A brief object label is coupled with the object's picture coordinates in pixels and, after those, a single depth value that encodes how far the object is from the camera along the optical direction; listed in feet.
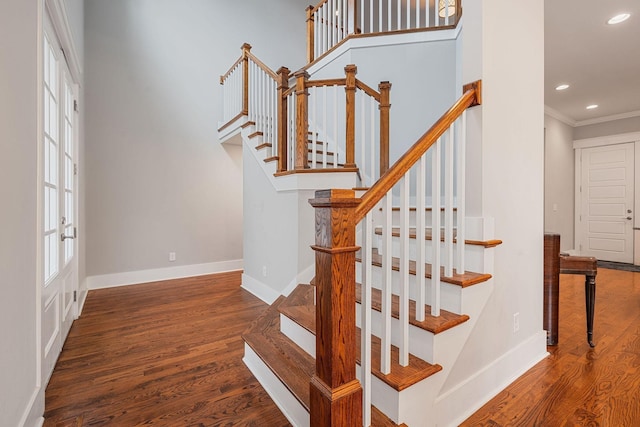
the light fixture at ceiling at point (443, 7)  12.41
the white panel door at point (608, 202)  17.85
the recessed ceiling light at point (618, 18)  9.25
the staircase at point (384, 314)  3.59
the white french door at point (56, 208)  6.23
